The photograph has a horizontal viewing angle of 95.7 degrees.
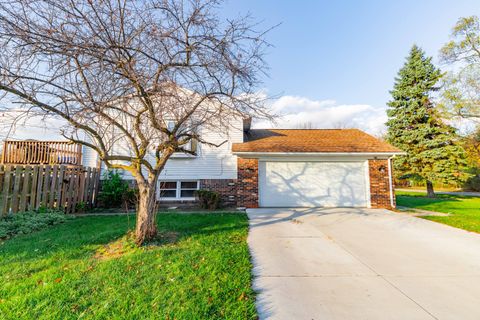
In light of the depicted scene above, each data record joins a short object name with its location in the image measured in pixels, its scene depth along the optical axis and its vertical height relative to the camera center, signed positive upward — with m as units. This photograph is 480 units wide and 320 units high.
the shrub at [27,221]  5.10 -1.04
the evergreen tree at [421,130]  13.92 +3.61
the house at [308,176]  9.12 +0.29
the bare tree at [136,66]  3.05 +1.88
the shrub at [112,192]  8.87 -0.41
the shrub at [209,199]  8.63 -0.66
